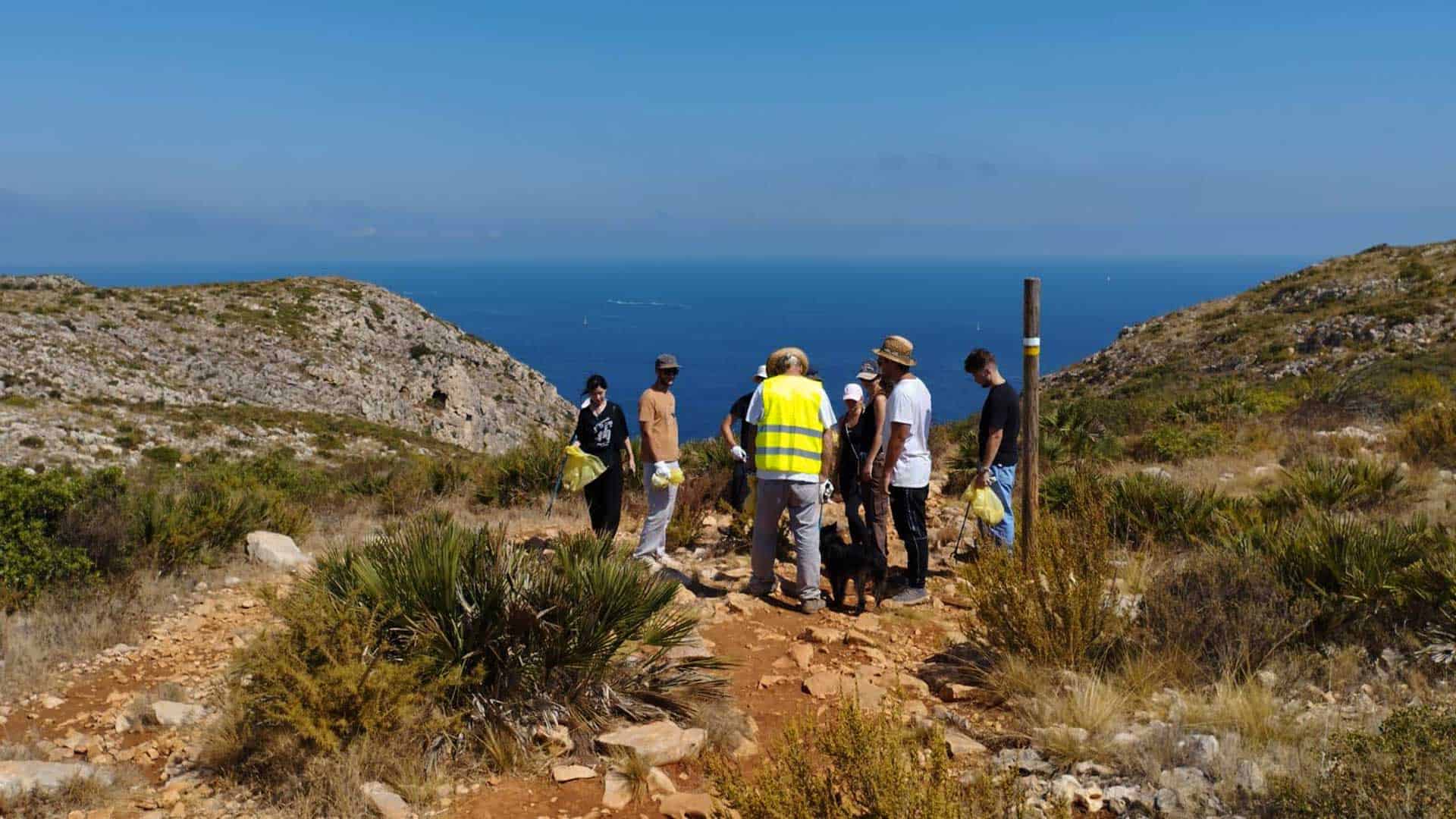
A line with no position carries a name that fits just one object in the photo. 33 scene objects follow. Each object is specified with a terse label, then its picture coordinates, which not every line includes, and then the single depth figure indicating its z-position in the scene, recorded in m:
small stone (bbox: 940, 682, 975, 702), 4.82
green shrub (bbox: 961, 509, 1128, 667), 4.84
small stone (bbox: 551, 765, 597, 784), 4.01
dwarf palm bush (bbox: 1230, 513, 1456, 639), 4.98
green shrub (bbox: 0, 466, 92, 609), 6.35
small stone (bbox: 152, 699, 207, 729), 4.61
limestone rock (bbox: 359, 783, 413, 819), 3.67
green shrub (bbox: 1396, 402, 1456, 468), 9.98
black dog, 6.32
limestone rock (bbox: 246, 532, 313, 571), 7.55
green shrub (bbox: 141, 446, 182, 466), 22.12
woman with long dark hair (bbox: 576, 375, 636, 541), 7.39
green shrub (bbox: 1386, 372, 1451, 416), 12.82
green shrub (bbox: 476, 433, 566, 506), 10.76
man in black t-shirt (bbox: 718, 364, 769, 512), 6.68
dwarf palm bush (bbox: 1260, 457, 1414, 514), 7.98
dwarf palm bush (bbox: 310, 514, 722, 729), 4.38
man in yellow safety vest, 5.93
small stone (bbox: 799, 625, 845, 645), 5.73
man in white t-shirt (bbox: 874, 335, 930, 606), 6.07
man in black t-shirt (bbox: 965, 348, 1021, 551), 6.54
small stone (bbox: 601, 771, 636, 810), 3.78
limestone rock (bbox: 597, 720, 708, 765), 4.11
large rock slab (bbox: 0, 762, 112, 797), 3.75
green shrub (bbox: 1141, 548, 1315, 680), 4.81
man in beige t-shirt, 7.06
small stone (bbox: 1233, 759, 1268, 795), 3.44
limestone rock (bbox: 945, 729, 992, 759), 4.03
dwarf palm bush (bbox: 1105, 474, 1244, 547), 7.34
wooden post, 6.07
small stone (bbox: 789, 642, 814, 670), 5.36
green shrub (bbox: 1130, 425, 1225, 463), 11.49
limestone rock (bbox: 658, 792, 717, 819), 3.67
